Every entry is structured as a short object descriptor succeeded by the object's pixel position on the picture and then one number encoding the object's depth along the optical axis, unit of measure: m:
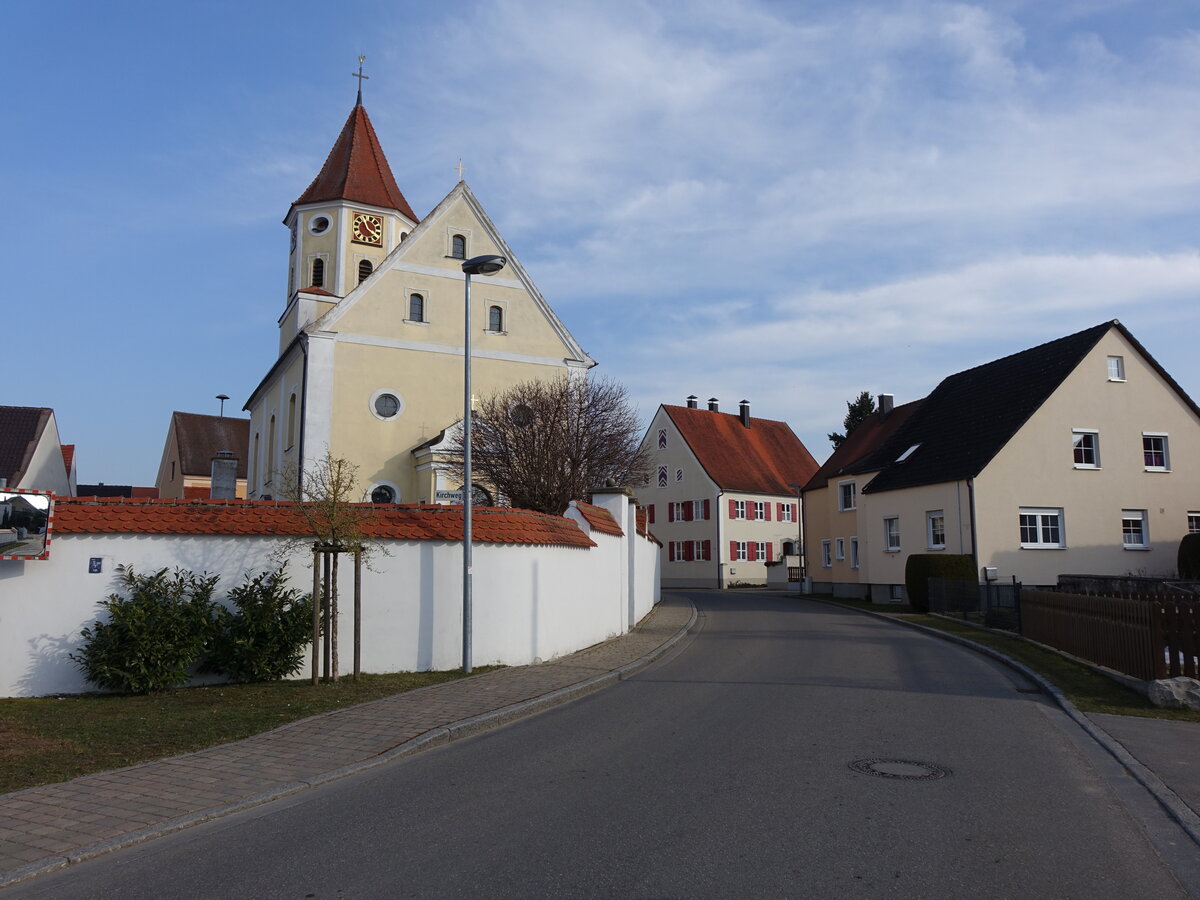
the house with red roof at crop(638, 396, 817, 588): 54.50
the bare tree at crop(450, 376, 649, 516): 25.91
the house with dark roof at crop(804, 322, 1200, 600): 30.77
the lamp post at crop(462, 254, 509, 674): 13.59
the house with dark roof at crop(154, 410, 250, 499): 68.25
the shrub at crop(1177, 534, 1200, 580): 29.92
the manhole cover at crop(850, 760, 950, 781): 7.70
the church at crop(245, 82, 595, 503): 32.50
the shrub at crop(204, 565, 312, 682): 12.34
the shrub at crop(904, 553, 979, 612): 29.08
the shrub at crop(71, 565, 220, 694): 11.69
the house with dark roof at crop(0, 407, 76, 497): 40.78
